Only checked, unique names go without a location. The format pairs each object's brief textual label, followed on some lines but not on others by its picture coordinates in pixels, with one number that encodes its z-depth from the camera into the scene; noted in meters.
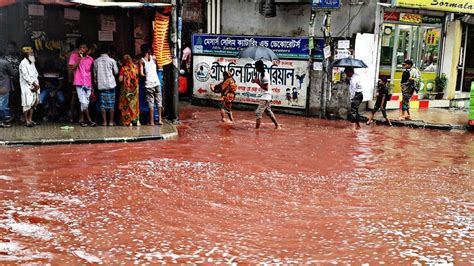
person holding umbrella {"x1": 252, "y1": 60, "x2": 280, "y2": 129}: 14.05
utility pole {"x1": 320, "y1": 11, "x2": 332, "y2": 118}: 16.73
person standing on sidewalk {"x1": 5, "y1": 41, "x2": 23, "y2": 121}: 13.11
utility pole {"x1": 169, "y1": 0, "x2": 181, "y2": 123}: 14.34
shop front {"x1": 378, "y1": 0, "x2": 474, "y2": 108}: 18.50
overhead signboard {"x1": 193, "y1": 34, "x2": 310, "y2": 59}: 17.59
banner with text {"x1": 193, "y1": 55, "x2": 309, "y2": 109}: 17.77
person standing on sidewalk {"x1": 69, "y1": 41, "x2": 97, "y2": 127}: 12.95
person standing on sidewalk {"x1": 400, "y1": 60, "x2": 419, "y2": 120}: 16.12
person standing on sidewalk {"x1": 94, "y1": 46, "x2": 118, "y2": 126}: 13.07
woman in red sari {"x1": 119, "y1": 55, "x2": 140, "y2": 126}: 13.30
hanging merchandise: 14.05
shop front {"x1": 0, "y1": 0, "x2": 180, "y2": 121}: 13.62
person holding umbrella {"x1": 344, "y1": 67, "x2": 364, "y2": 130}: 15.08
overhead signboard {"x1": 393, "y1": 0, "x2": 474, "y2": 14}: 17.92
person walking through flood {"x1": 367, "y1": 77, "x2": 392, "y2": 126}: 15.54
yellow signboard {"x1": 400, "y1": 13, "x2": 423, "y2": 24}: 18.67
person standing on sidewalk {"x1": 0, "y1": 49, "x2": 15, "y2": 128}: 12.64
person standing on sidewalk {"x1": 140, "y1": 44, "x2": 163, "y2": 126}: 13.55
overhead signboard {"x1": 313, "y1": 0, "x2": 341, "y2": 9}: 16.38
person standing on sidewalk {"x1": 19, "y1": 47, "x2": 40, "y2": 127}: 12.60
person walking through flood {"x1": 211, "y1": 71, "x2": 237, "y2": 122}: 15.00
